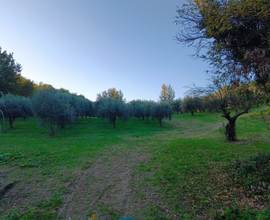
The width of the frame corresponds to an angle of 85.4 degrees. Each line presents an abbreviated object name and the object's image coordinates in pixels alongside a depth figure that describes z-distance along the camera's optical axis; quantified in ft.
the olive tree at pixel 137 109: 115.65
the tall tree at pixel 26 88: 136.46
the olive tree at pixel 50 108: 57.82
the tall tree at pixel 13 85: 91.25
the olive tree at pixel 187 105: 149.24
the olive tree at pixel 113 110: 85.97
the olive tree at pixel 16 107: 69.23
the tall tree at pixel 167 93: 239.91
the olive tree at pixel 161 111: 92.12
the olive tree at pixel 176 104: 208.36
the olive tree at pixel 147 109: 110.11
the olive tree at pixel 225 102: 30.10
